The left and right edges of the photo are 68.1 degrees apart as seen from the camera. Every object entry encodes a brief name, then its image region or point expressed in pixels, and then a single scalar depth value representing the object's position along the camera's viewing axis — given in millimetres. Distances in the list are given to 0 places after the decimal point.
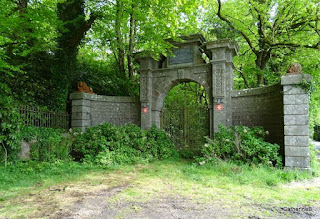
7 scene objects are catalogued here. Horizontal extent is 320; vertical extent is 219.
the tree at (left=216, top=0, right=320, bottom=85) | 10104
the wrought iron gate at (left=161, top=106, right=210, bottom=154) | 9180
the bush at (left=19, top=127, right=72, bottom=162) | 6930
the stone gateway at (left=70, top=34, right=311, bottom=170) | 6008
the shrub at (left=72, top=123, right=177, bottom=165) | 7398
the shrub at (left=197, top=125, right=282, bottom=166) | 6344
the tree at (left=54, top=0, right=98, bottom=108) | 8844
